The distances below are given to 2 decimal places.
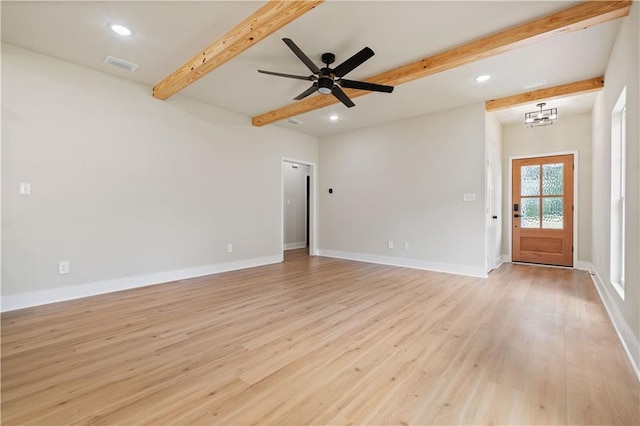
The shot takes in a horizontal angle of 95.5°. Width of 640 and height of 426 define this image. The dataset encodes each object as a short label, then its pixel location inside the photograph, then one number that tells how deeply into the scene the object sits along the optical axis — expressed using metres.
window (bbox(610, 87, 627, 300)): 3.03
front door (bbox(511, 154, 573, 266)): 5.41
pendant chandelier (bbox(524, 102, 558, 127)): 4.54
